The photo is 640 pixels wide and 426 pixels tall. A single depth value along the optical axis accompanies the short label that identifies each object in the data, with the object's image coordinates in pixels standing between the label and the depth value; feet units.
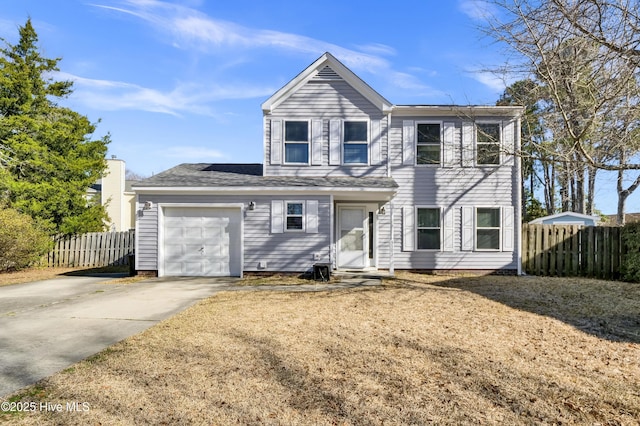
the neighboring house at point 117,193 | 90.84
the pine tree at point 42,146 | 50.93
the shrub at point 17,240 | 42.39
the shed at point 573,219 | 59.77
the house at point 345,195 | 39.99
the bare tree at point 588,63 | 22.62
